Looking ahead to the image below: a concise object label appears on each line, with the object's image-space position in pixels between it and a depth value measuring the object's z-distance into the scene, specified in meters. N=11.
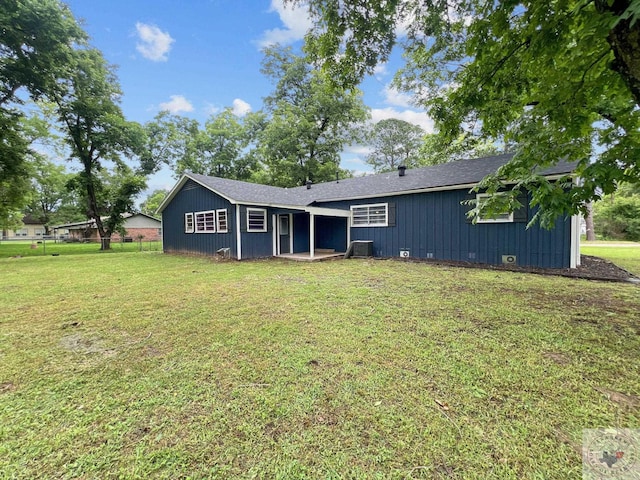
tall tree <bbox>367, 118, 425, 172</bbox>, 28.69
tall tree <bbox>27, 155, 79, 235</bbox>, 33.12
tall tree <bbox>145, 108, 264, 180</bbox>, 27.09
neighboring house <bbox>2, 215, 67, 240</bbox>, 44.91
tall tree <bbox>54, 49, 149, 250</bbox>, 16.55
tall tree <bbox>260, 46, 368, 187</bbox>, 23.45
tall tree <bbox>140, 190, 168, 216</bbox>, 38.16
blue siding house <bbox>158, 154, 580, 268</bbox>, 8.37
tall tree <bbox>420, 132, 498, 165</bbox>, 12.23
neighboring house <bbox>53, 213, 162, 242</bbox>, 33.53
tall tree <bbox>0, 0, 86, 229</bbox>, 10.84
